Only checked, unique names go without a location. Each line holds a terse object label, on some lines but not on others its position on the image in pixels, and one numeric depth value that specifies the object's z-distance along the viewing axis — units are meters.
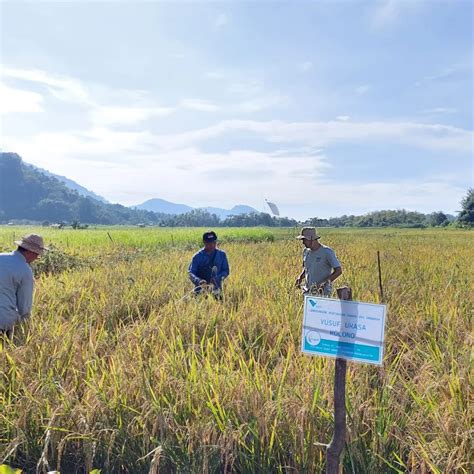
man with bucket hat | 5.04
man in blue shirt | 5.25
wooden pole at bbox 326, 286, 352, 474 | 1.72
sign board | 1.62
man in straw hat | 3.76
